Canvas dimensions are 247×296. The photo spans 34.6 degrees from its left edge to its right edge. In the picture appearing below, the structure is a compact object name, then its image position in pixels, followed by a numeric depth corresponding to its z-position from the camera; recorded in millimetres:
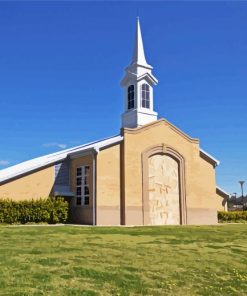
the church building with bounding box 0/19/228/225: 25891
